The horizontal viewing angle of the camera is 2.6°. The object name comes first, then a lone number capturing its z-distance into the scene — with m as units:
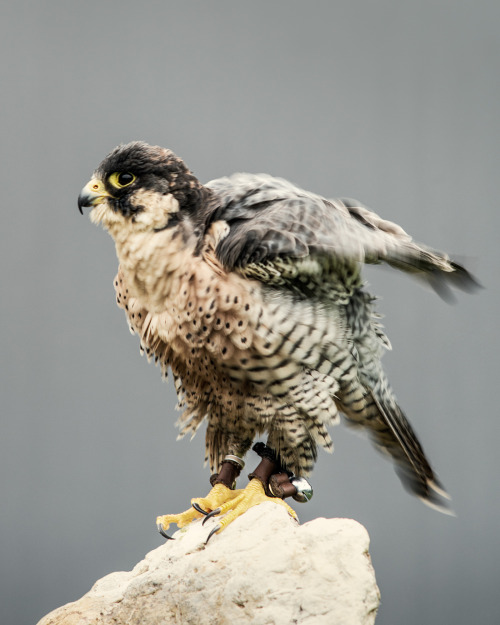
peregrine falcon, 6.82
